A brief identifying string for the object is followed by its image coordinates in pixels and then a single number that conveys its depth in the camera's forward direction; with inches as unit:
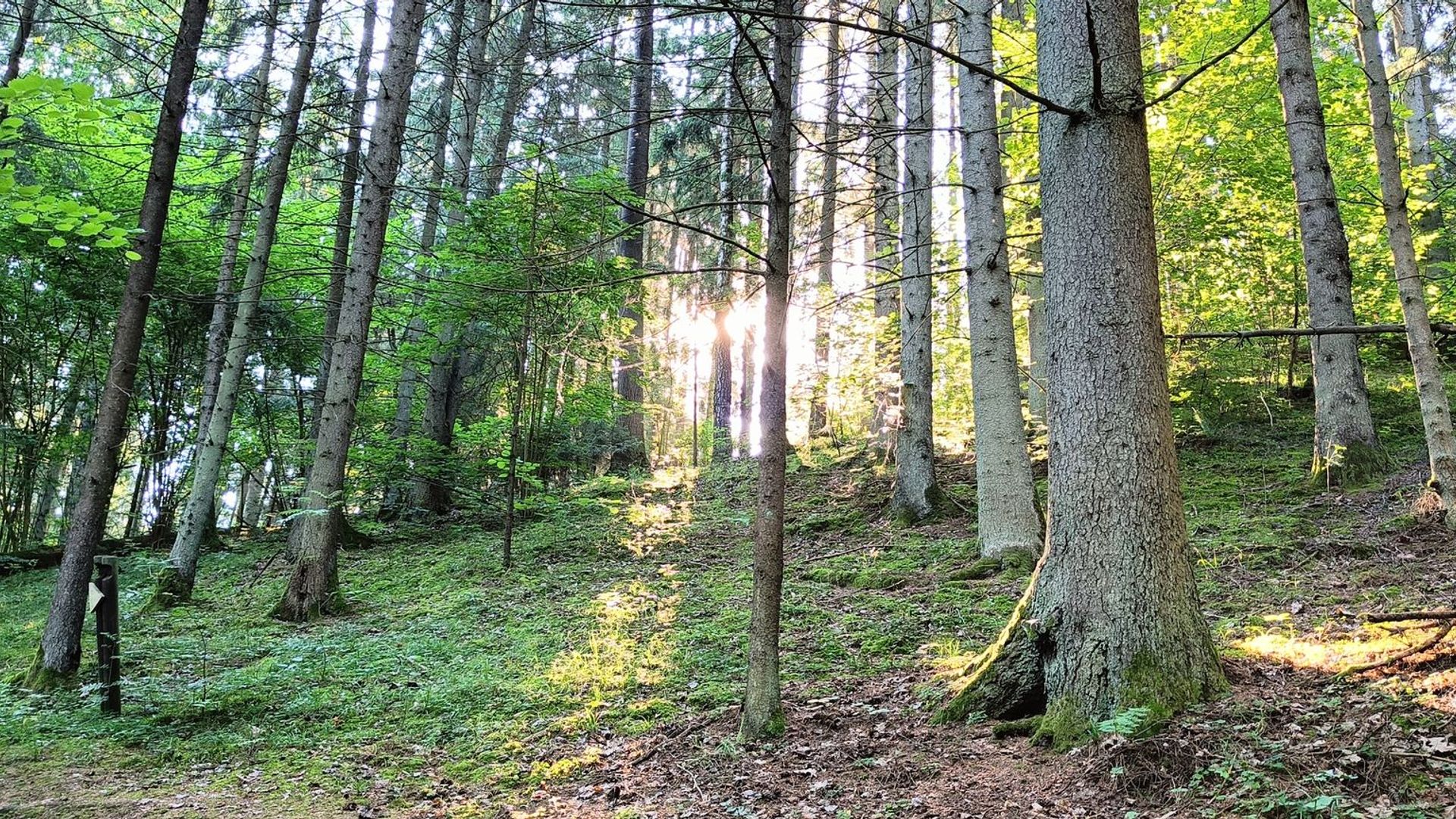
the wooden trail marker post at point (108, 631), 209.8
